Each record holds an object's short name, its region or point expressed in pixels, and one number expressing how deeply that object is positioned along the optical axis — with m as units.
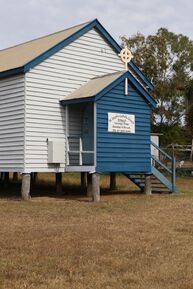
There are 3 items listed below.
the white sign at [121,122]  18.55
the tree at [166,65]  53.22
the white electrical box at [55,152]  18.44
